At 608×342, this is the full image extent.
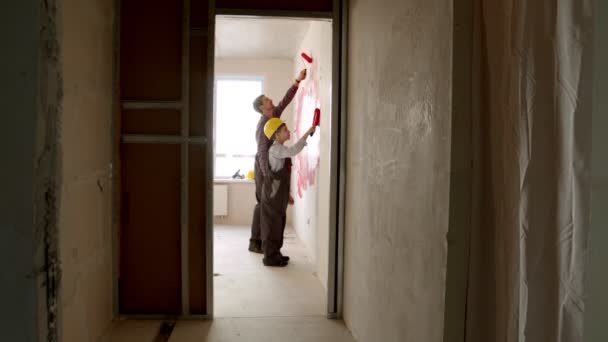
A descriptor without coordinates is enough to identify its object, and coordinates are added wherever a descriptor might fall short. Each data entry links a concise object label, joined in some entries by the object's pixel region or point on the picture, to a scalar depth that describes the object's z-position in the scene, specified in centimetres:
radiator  730
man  488
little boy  484
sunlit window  769
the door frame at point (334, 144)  338
